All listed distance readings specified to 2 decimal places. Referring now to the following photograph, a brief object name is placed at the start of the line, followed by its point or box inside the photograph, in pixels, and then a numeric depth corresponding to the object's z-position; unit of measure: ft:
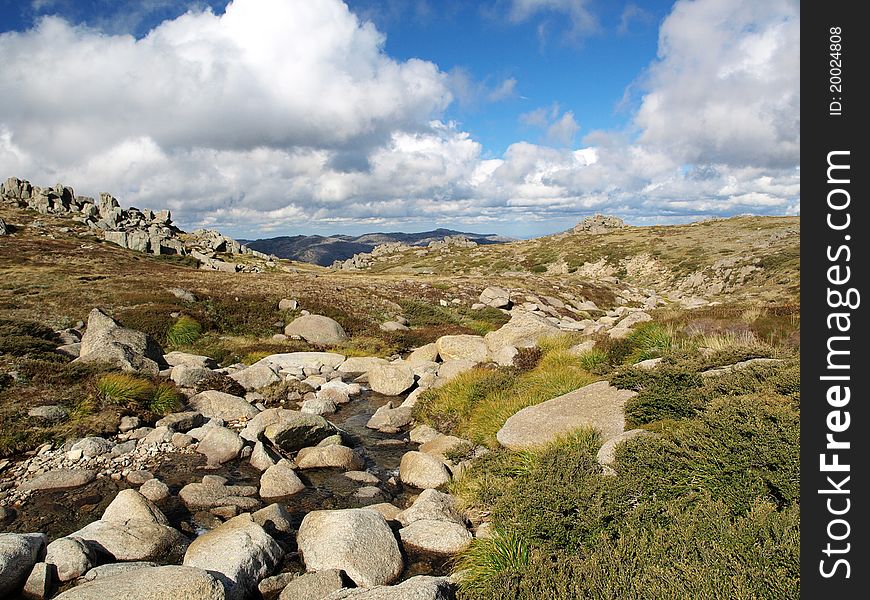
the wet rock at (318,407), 58.34
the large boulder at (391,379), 66.39
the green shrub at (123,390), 51.24
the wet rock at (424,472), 37.52
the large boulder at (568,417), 33.65
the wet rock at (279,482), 35.76
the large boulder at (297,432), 44.39
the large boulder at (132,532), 26.45
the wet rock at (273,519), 29.84
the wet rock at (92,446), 41.11
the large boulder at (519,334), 68.90
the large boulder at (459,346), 76.28
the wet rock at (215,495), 33.78
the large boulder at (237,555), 23.54
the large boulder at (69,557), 23.98
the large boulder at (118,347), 60.95
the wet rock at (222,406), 53.93
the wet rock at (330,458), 41.50
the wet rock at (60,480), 35.73
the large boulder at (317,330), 97.14
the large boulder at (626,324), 55.88
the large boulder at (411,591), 19.24
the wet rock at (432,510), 30.86
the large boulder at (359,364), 77.30
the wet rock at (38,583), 22.63
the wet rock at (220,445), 42.19
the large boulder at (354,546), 25.03
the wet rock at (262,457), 40.34
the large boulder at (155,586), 19.83
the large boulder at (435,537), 27.58
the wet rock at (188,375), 60.75
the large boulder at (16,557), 22.62
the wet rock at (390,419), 53.11
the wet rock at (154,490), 34.55
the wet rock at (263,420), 46.31
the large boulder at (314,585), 22.95
